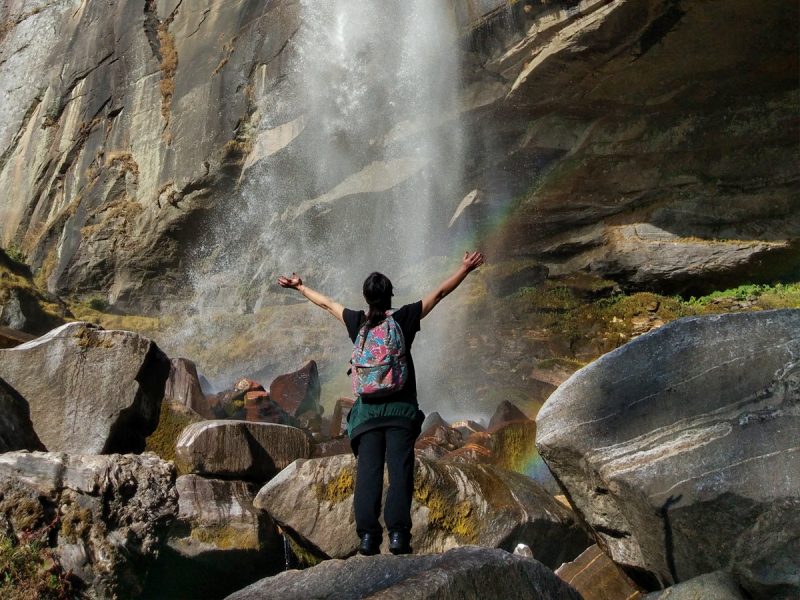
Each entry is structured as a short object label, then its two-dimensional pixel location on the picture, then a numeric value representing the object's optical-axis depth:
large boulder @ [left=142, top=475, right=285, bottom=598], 4.40
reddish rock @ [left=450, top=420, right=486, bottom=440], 8.82
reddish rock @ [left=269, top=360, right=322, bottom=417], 10.57
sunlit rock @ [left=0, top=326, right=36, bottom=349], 7.67
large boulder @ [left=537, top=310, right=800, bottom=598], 3.43
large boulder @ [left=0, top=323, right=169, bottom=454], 5.23
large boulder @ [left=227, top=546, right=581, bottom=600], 2.48
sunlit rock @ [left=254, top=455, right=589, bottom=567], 4.39
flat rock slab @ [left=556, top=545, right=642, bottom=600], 4.08
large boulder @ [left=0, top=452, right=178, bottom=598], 3.33
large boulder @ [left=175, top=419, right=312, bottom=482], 5.17
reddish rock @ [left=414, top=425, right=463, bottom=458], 7.00
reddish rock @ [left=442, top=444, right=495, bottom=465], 6.65
